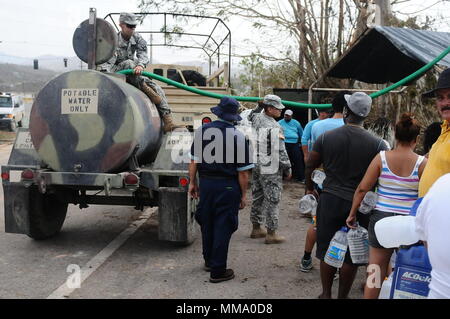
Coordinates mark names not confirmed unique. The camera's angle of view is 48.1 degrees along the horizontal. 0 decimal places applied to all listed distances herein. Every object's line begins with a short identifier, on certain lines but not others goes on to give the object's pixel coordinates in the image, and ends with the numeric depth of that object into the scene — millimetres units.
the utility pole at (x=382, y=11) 11594
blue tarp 6079
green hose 5695
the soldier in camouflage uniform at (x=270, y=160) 6035
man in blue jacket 4812
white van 25953
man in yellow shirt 2920
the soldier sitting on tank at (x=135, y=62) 6195
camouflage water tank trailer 5387
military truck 9172
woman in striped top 3679
